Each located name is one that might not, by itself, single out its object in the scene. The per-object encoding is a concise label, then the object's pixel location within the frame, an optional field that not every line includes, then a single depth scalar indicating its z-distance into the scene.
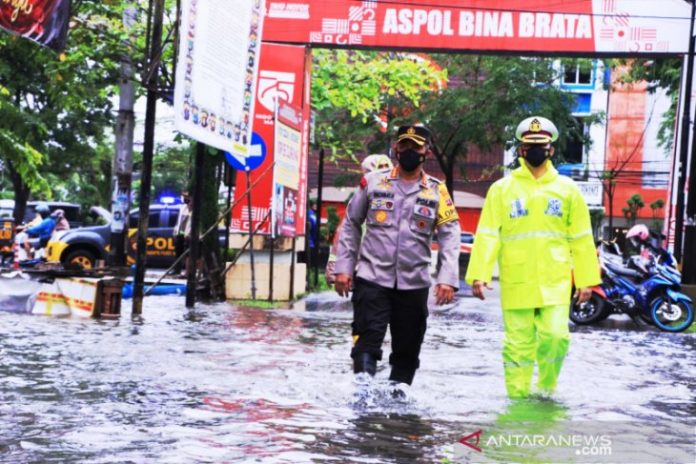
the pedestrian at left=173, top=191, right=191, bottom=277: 21.27
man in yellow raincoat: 7.39
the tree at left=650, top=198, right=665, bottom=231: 53.72
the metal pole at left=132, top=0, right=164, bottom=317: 13.39
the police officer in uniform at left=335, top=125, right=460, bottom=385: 7.19
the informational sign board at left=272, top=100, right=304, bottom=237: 16.97
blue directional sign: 15.96
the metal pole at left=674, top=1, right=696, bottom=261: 20.30
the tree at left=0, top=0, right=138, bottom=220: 16.80
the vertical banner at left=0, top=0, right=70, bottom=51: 10.25
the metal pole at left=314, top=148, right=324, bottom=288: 21.79
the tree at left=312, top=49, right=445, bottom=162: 27.31
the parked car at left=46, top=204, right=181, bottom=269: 26.20
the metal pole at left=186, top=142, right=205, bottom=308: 15.05
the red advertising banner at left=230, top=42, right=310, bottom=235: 17.97
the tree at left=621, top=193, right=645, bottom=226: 54.20
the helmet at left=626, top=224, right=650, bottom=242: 16.31
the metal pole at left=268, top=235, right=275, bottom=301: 17.72
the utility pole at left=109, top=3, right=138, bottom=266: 24.34
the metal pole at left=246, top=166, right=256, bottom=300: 16.95
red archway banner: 19.16
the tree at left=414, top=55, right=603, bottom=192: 36.34
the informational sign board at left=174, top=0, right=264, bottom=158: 12.27
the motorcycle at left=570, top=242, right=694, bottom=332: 16.02
